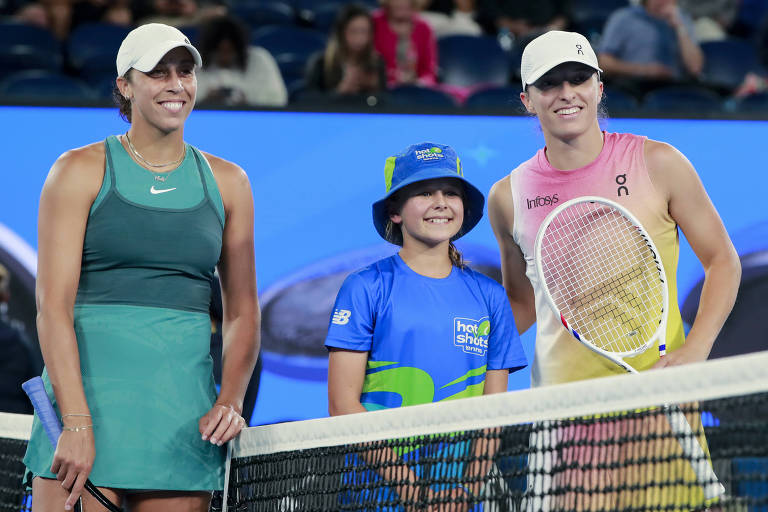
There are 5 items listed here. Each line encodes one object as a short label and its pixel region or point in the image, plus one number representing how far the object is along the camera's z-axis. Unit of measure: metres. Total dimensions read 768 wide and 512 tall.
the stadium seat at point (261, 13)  14.98
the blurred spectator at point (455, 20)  14.53
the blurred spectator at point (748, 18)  16.05
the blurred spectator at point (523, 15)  14.83
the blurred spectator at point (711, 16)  15.45
